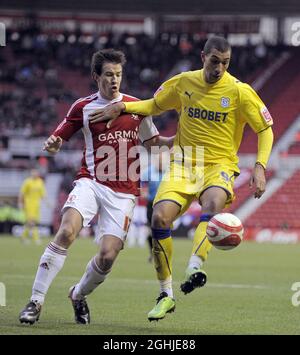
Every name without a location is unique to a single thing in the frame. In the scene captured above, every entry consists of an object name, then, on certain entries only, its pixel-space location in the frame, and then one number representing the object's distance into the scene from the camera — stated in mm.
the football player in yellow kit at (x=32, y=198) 57250
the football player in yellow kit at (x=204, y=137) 18328
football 17578
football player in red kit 18328
